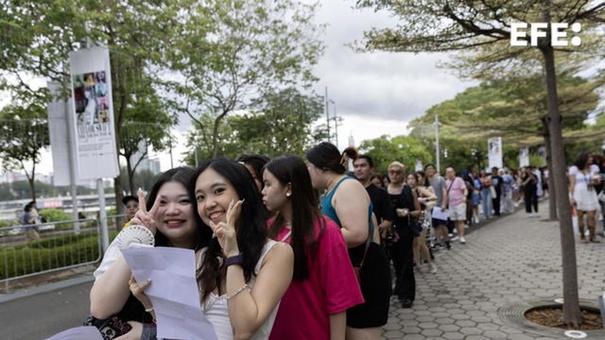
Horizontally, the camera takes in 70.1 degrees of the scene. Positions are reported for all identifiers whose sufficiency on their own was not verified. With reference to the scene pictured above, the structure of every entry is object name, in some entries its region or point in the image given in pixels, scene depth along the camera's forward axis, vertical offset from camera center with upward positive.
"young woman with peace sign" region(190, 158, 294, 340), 1.38 -0.33
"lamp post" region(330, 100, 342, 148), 28.52 +2.32
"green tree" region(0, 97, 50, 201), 11.88 +1.50
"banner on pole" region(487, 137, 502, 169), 16.66 -0.03
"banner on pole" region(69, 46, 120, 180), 7.89 +1.12
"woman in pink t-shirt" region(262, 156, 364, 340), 1.81 -0.52
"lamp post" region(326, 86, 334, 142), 25.51 +2.74
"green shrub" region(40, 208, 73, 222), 18.58 -1.74
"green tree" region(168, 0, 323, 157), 11.21 +3.28
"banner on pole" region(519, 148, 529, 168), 20.24 -0.35
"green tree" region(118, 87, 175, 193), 12.83 +1.51
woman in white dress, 7.98 -0.71
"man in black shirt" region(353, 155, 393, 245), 4.53 -0.41
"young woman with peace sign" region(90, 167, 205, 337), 1.52 -0.27
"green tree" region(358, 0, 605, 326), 4.05 +1.26
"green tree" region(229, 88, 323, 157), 24.17 +2.18
